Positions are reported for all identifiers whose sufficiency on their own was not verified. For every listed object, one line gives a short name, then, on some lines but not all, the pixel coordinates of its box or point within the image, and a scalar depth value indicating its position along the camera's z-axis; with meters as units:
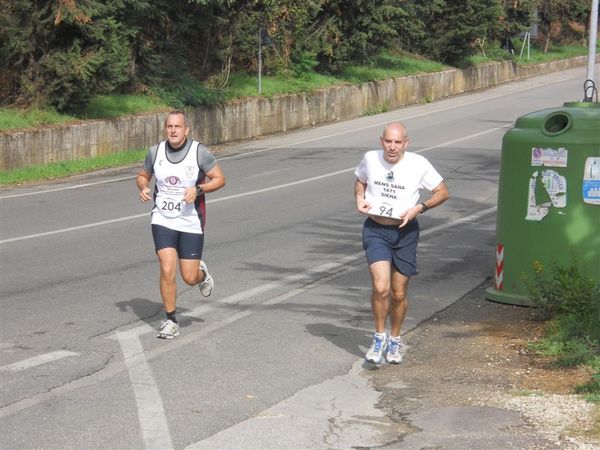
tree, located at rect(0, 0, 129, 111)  24.30
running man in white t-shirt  8.08
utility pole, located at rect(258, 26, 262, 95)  32.91
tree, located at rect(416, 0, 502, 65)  47.47
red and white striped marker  10.36
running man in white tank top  8.95
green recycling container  9.75
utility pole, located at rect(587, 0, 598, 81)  22.71
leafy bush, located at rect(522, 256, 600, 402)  8.05
